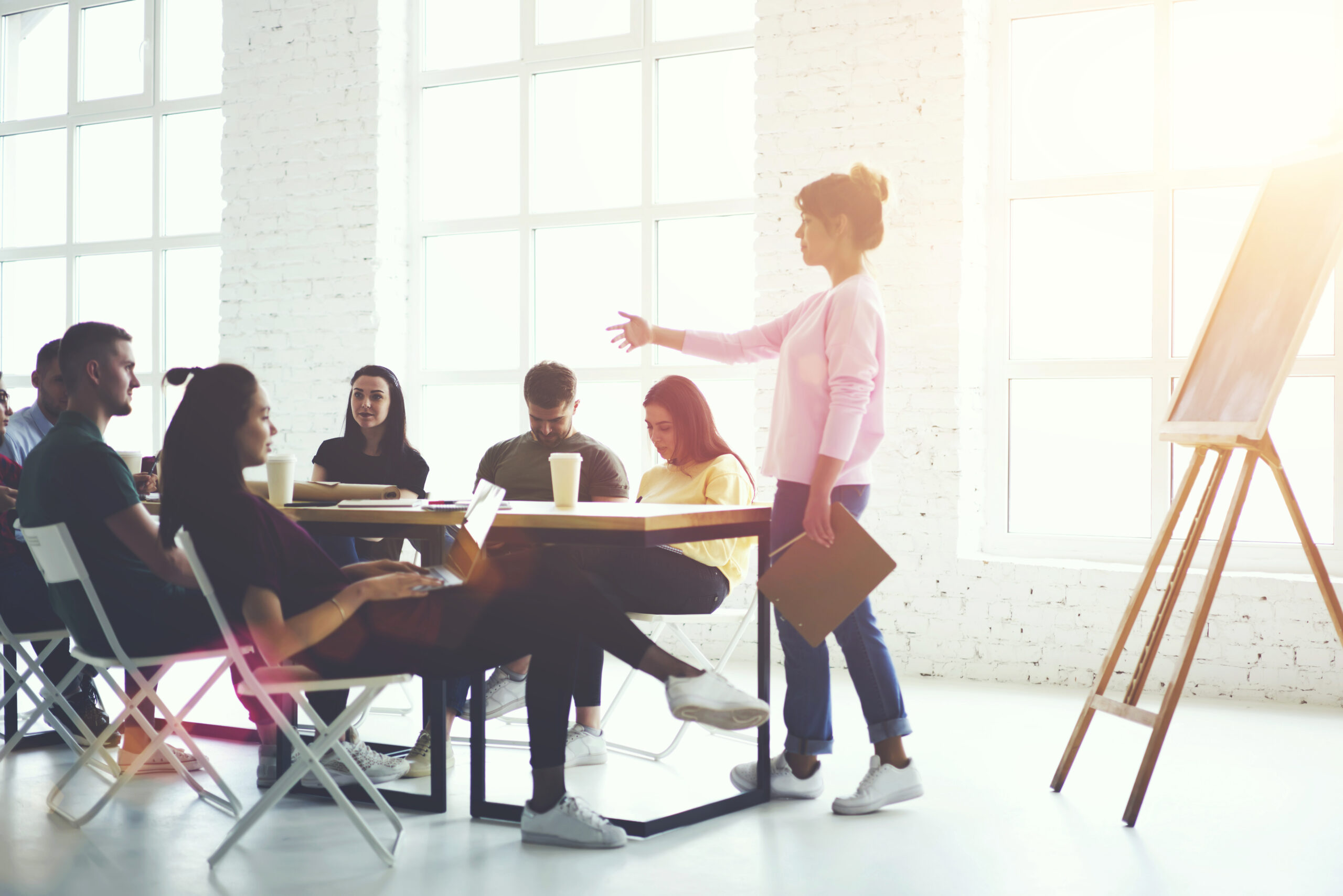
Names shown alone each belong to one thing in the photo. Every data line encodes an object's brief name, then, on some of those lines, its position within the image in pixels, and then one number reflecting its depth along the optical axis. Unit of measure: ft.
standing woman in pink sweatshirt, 8.86
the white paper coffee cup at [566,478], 9.32
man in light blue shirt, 12.41
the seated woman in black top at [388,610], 7.48
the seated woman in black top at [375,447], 12.71
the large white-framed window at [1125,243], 14.17
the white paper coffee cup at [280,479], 9.41
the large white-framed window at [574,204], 17.03
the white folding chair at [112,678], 8.35
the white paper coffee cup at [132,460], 10.75
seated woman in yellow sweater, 10.32
